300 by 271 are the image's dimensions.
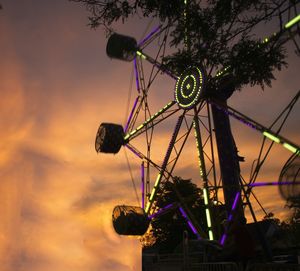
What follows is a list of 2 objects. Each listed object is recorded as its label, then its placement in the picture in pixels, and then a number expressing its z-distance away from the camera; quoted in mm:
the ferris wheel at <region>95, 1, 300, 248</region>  16797
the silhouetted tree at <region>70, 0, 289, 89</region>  10110
